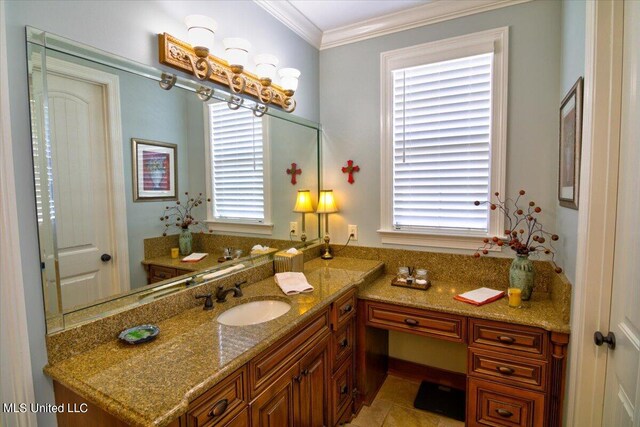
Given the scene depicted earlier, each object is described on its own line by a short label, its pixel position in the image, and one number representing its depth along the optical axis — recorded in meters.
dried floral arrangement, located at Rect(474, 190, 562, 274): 1.96
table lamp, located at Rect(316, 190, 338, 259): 2.68
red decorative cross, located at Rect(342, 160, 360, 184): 2.63
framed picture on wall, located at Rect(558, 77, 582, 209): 1.47
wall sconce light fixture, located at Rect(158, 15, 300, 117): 1.52
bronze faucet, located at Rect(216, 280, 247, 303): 1.70
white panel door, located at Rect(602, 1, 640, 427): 1.07
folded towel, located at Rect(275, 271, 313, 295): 1.85
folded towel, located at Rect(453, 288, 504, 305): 1.93
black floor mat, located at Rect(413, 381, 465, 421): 2.17
